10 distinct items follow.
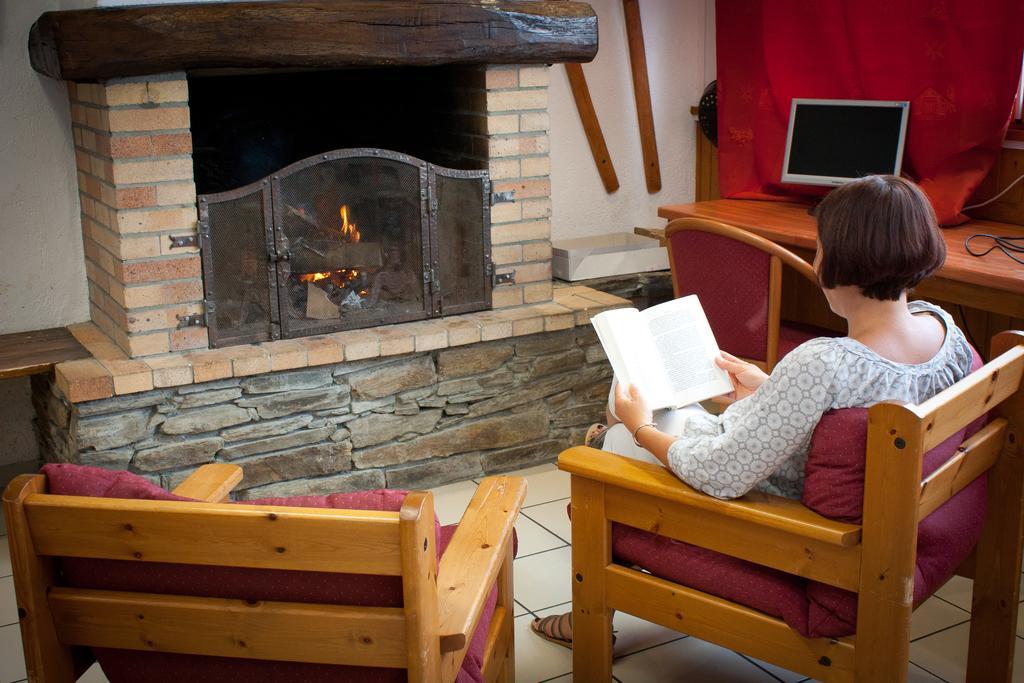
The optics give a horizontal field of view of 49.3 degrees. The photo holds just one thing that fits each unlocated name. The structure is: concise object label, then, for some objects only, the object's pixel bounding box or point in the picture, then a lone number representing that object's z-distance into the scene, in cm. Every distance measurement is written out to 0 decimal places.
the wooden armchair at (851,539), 171
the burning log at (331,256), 321
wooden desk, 282
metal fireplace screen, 311
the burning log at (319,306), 327
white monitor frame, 360
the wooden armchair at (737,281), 303
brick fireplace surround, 298
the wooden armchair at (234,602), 150
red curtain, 341
